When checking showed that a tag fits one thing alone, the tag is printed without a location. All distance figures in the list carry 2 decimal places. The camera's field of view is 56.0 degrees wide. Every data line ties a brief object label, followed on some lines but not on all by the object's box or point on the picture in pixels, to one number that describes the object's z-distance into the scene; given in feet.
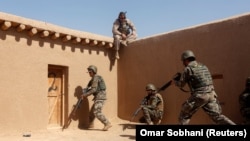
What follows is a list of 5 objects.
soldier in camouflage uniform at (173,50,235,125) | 13.27
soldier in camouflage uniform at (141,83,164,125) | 18.69
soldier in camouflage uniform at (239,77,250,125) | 15.40
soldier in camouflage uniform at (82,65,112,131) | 19.47
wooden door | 19.80
